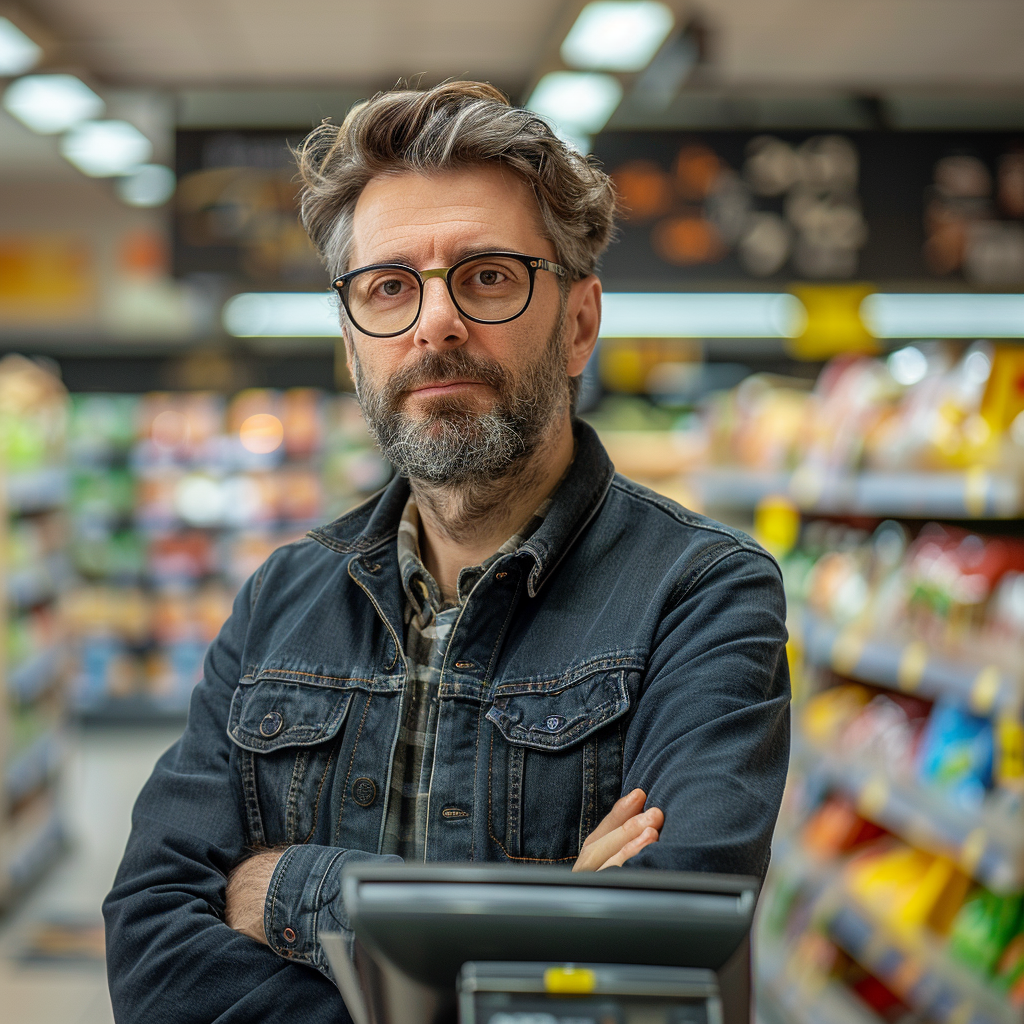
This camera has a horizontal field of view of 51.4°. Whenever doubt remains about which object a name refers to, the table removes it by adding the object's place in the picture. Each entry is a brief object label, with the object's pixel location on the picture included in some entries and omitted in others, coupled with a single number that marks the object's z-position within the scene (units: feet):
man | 4.35
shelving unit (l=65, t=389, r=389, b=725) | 29.86
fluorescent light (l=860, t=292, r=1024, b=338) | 26.05
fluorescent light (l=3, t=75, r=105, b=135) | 14.58
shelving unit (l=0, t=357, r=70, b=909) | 16.34
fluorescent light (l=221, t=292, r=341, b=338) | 27.78
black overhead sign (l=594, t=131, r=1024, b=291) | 15.49
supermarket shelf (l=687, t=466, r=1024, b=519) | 8.56
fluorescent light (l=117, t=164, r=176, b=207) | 23.41
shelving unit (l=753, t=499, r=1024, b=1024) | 8.32
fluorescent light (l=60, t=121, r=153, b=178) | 17.44
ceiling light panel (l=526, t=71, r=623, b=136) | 13.41
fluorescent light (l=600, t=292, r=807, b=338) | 26.66
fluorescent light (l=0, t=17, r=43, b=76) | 12.82
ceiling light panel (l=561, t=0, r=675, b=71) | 11.37
